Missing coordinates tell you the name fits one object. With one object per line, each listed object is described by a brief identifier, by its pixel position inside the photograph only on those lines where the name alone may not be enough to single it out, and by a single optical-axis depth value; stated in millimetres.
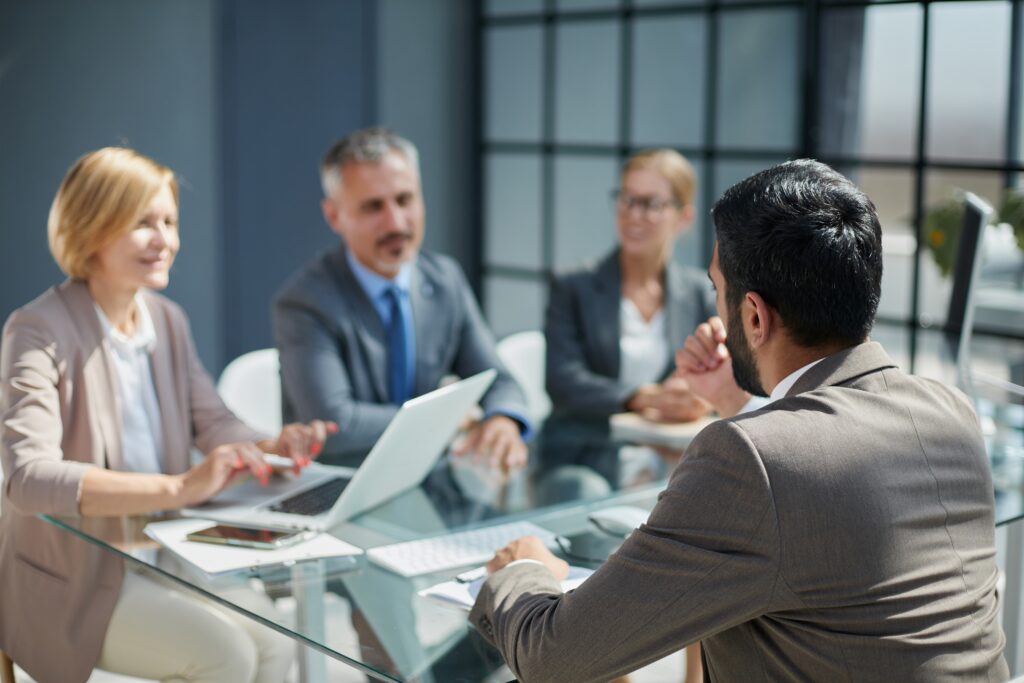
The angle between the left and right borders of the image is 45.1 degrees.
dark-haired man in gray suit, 1385
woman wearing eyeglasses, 3359
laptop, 2137
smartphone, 2033
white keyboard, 1988
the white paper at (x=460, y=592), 1818
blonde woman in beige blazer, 2115
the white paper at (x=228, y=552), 1950
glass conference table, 1702
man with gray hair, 2850
